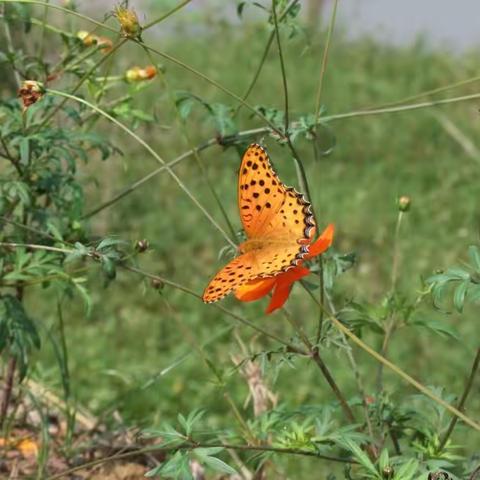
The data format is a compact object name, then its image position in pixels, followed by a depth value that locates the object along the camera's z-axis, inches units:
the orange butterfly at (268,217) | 51.5
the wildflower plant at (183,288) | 52.4
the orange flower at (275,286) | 51.2
